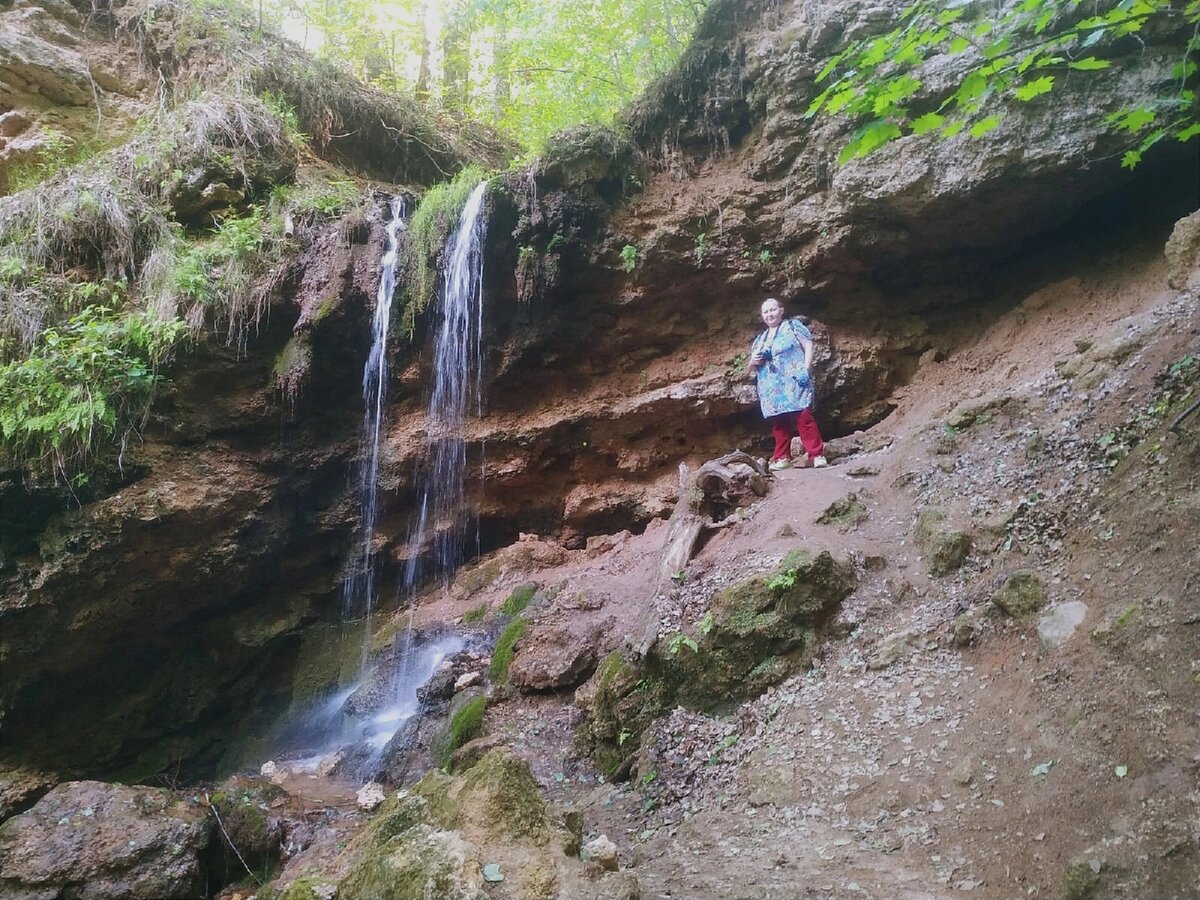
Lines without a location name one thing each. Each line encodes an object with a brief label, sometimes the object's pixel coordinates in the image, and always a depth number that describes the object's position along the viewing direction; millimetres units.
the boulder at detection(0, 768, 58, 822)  8031
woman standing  7691
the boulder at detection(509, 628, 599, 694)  6262
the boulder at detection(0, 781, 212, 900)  5223
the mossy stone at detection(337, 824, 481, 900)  2547
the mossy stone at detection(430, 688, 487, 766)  6145
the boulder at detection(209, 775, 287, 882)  5605
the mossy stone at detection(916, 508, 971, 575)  4871
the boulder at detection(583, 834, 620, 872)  2910
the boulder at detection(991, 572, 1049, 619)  3913
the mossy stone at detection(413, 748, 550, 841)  2835
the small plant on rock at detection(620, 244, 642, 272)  9211
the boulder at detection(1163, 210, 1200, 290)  5957
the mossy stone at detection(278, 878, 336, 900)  3010
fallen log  6500
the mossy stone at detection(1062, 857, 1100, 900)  2455
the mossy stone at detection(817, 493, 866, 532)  5879
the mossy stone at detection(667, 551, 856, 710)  4836
